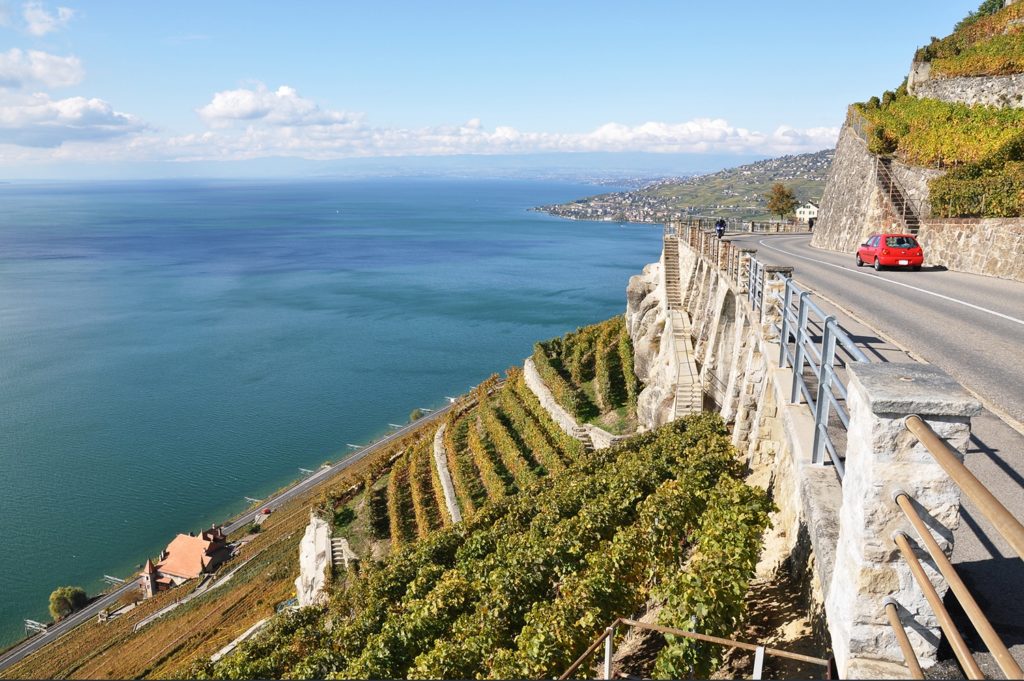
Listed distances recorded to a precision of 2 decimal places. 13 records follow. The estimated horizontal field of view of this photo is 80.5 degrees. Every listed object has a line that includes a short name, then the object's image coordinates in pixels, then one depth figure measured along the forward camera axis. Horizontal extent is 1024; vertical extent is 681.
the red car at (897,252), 21.52
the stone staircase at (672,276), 32.53
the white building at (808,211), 106.25
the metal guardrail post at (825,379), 6.07
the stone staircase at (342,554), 27.44
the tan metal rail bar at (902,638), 3.18
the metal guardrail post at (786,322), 9.18
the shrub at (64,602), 33.88
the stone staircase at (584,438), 27.95
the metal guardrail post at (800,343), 7.54
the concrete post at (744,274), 17.83
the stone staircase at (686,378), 23.36
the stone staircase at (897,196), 28.48
